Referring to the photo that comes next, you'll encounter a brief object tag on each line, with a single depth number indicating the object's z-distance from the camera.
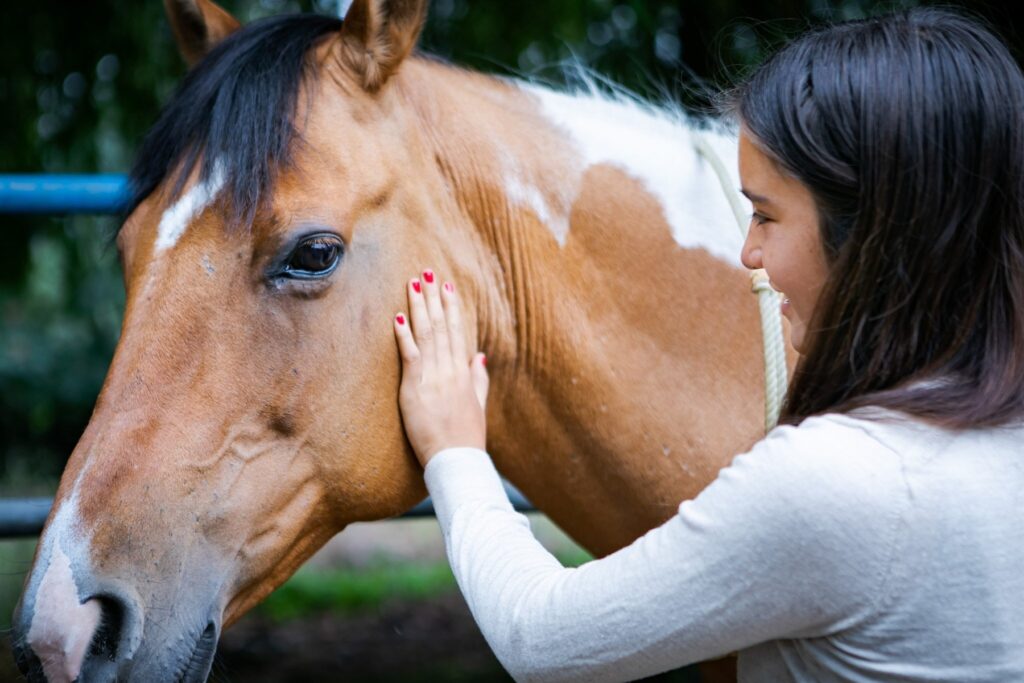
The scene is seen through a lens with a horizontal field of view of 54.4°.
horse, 1.48
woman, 1.04
